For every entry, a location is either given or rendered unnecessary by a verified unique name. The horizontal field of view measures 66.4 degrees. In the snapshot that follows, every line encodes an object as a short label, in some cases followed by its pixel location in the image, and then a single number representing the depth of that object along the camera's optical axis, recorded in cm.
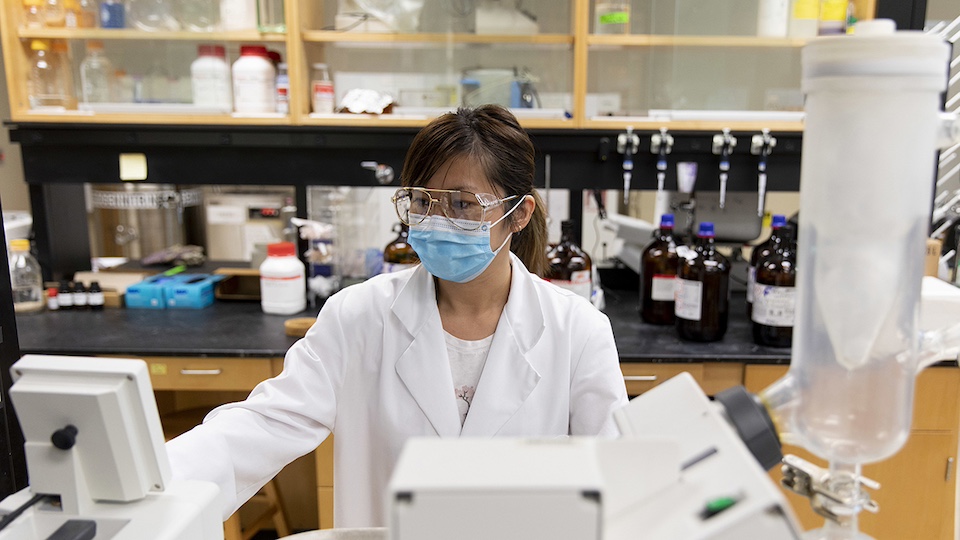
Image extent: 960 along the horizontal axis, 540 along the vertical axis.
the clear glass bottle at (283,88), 250
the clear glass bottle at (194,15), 255
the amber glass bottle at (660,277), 246
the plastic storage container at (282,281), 253
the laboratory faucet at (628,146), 247
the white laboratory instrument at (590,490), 51
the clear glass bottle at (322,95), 253
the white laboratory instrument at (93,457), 74
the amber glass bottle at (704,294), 230
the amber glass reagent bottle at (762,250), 225
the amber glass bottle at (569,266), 239
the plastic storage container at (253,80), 250
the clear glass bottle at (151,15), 256
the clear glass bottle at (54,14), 253
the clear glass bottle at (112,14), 253
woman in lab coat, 139
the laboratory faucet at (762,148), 245
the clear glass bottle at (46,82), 257
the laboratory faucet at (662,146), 246
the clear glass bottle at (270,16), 249
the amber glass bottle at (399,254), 246
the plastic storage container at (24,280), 258
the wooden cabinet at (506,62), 249
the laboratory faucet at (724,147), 245
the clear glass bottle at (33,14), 251
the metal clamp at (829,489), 62
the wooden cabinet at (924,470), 220
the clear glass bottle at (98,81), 262
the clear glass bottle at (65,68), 258
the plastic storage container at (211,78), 252
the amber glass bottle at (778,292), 222
